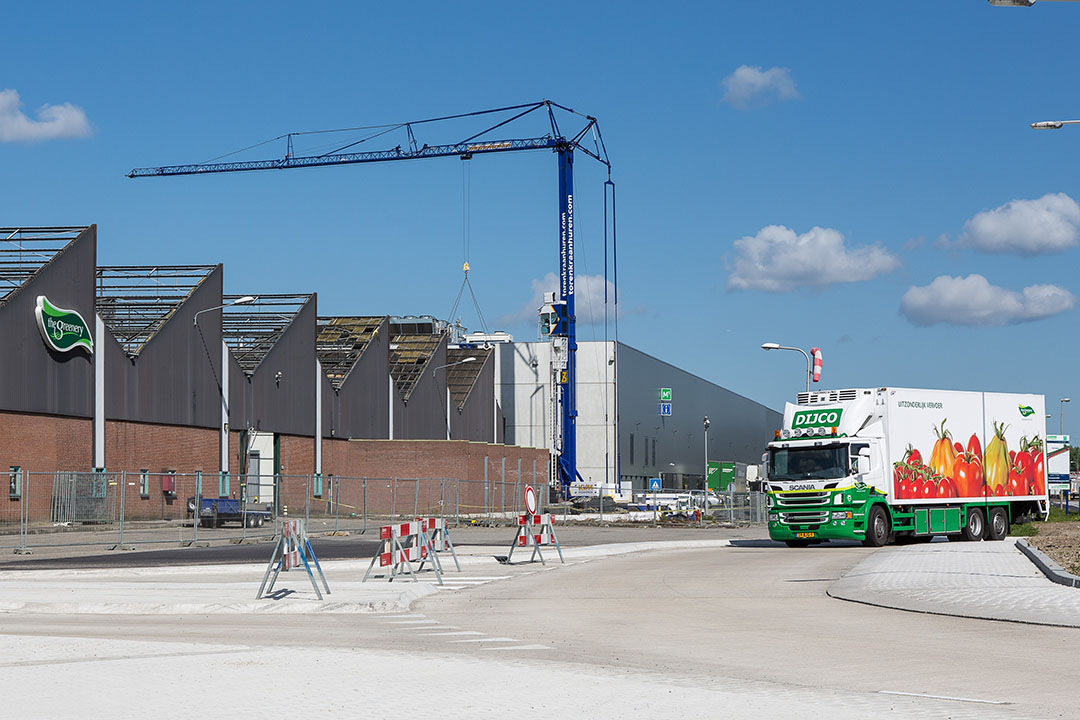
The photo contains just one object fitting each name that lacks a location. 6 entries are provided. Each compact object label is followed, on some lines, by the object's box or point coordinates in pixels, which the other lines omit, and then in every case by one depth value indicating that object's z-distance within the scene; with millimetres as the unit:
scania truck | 32062
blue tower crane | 91000
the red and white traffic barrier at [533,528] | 27562
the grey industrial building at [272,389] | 47375
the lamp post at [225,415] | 58625
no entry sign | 27552
